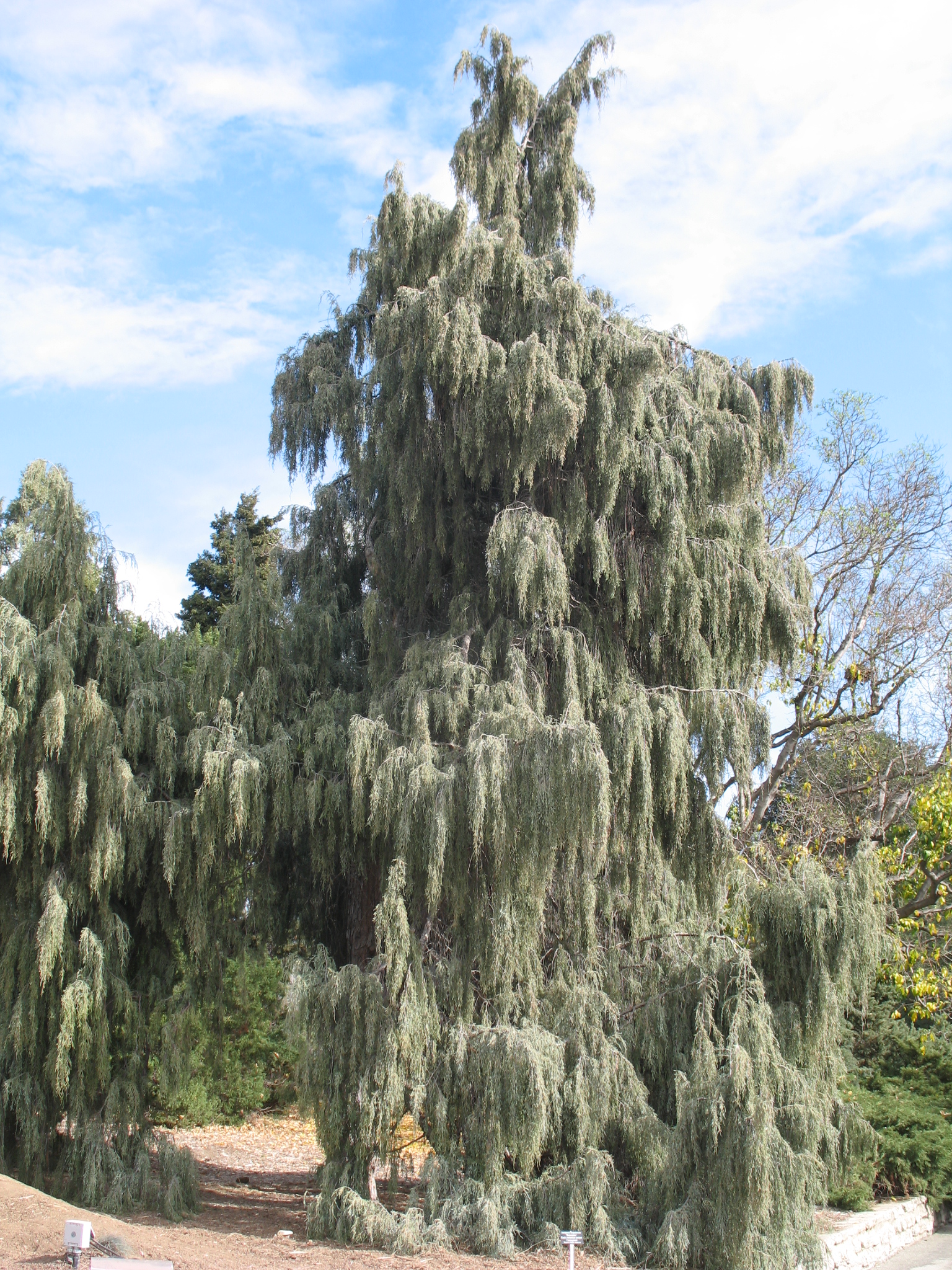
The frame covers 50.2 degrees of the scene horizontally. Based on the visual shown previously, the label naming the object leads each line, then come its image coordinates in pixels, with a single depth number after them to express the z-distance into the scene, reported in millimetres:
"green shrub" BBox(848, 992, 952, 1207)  10570
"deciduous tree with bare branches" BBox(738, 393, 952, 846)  14031
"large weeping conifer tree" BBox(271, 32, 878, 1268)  6902
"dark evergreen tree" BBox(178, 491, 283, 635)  18844
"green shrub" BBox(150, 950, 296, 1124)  13844
